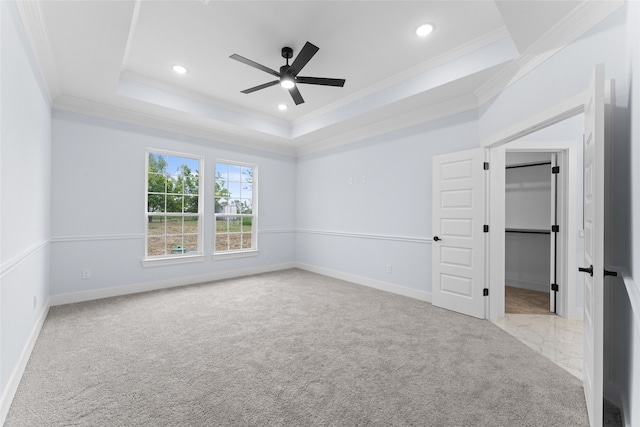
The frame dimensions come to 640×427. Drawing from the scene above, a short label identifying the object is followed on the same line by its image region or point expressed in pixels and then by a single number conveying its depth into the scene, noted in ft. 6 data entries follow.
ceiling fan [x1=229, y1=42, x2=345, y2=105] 9.17
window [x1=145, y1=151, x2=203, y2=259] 14.96
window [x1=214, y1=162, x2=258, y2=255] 17.47
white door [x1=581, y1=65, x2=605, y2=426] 5.07
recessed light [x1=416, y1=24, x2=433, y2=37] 8.98
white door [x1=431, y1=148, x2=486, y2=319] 11.12
